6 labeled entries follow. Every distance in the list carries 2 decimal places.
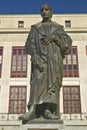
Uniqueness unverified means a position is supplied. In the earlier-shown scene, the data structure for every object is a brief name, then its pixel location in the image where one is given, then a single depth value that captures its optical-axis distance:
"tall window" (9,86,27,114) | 34.38
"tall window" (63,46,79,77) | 36.03
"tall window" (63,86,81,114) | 34.13
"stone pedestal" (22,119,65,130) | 5.23
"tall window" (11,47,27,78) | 36.31
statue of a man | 5.79
